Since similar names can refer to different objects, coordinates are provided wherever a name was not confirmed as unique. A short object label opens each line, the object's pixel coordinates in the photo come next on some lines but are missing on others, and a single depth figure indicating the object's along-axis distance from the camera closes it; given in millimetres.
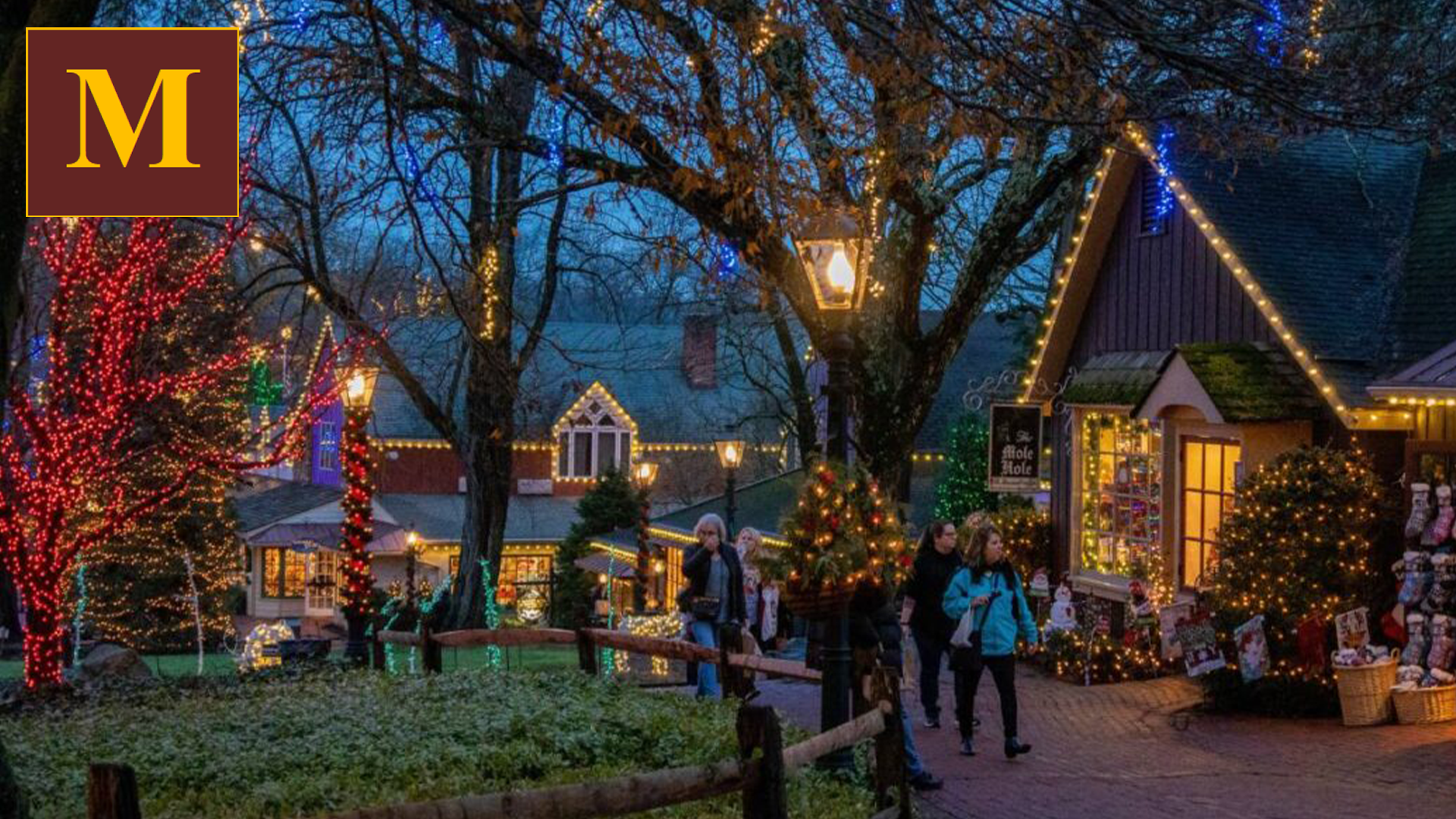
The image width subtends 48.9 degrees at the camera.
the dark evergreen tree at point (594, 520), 35812
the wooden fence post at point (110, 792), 4527
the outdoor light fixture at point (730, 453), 27562
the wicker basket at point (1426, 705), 12602
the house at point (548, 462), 42719
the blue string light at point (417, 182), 9727
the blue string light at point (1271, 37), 9922
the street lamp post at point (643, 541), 30312
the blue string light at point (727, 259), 15438
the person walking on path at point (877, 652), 9375
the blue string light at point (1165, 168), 16739
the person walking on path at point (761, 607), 17703
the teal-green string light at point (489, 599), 24859
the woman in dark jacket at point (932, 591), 12227
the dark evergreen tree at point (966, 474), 28406
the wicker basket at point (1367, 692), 12766
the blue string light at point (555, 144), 14109
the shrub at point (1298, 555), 13742
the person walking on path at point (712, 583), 13125
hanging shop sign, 18312
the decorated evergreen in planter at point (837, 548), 9719
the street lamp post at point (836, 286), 10328
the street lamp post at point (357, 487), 20453
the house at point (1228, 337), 14883
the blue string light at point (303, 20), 12047
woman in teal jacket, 11336
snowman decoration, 17391
